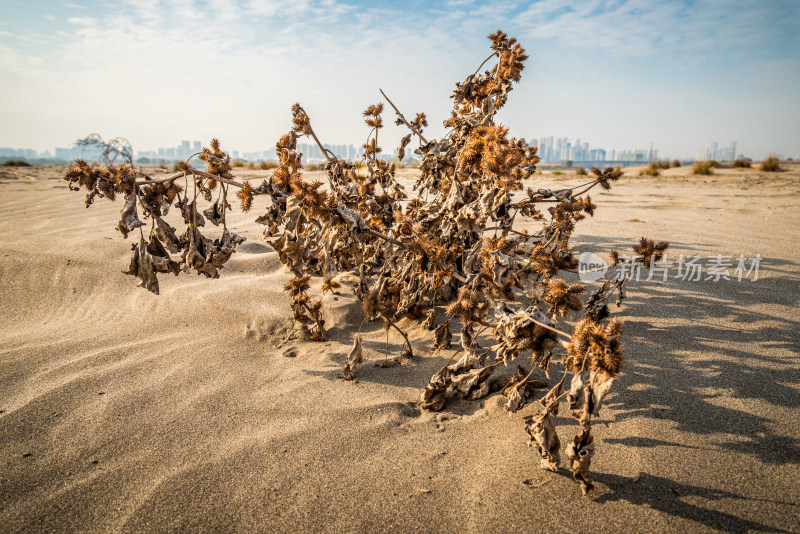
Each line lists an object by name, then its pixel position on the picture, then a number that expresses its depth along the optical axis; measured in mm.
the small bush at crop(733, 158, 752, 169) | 18375
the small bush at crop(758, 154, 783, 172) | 15680
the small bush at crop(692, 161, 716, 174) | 15243
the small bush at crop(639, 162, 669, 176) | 16072
